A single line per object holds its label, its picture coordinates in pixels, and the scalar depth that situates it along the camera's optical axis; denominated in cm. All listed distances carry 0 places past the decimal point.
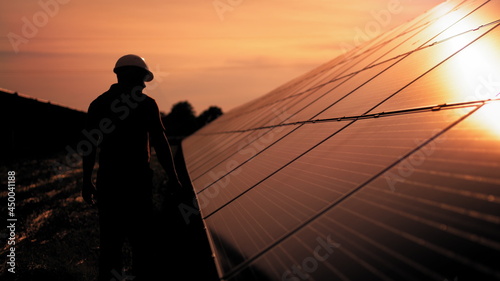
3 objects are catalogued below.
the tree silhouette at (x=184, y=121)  7600
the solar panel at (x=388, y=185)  141
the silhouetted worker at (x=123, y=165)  436
